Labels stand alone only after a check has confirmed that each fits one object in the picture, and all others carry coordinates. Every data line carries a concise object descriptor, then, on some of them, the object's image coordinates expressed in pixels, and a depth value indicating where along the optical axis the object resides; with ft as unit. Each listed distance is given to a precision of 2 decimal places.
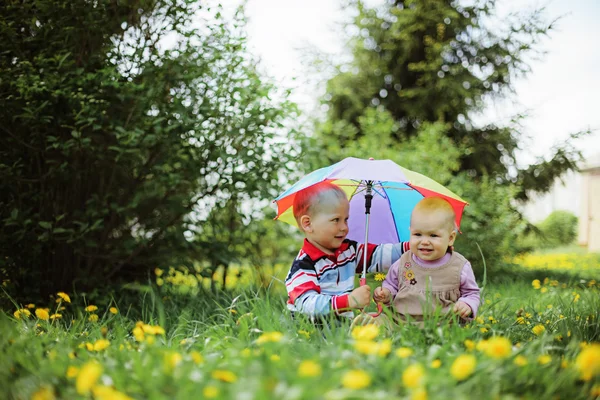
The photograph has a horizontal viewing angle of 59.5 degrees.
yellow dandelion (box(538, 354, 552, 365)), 6.14
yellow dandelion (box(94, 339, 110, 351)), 6.74
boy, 8.87
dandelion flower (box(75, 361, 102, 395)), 4.63
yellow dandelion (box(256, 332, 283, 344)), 5.74
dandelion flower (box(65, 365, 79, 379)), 5.71
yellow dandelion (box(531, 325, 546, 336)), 8.74
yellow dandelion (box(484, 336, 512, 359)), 5.14
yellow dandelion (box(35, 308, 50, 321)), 8.52
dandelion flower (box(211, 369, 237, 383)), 5.06
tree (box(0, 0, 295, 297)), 12.43
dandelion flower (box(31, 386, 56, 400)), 5.08
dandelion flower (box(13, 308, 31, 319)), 9.45
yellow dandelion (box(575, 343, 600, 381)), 5.00
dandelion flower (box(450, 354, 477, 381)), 4.79
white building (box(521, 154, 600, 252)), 49.29
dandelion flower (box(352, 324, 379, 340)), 5.90
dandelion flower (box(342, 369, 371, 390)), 4.33
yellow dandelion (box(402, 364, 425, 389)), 4.57
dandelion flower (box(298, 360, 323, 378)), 4.60
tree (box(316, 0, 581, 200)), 29.14
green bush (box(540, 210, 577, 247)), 59.74
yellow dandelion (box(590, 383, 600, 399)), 5.45
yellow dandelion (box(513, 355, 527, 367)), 5.64
